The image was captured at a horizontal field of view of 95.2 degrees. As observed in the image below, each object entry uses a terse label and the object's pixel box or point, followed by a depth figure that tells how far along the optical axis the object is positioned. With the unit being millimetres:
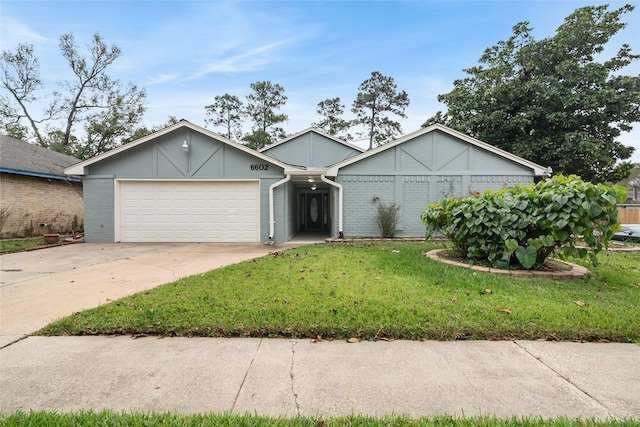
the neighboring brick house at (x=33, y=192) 10945
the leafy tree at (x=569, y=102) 14781
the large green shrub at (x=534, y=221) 4367
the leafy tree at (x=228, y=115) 27938
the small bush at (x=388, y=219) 10258
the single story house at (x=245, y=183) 10148
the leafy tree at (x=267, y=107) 27609
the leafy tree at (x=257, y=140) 25766
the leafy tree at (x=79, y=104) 21797
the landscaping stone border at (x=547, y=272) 4720
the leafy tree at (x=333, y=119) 27156
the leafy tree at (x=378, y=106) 25781
